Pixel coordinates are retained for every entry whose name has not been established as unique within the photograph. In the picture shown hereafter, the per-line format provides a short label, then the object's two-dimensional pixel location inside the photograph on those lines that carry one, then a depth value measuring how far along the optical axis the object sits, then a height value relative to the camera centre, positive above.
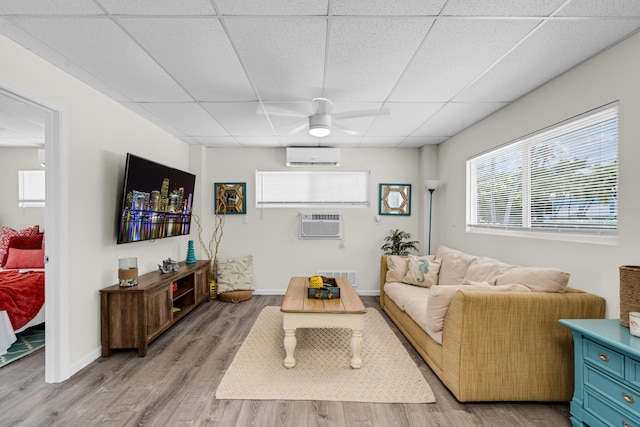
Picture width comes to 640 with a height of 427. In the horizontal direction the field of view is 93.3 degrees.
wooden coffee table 2.61 -0.94
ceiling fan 3.11 +1.08
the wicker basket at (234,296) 4.63 -1.31
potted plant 4.78 -0.51
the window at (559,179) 2.17 +0.31
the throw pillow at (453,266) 3.48 -0.64
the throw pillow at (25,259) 4.02 -0.66
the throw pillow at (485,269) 2.86 -0.57
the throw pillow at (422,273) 3.93 -0.79
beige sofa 2.12 -0.92
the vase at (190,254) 4.50 -0.65
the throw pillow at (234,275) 4.74 -1.01
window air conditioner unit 5.02 -0.22
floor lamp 4.58 +0.42
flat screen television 3.03 +0.11
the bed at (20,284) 3.01 -0.79
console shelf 2.87 -1.02
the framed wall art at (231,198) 5.05 +0.22
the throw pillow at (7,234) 4.20 -0.35
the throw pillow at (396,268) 4.11 -0.76
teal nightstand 1.57 -0.91
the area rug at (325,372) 2.27 -1.37
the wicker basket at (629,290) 1.71 -0.44
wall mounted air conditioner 4.83 +0.91
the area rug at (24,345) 2.84 -1.39
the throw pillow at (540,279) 2.21 -0.51
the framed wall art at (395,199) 5.06 +0.22
